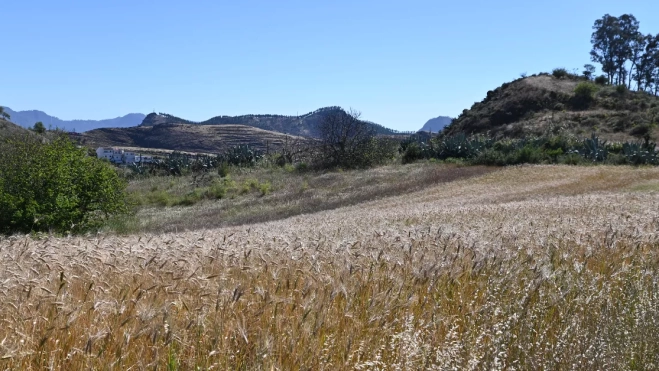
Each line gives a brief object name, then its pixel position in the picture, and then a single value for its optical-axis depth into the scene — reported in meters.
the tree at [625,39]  82.62
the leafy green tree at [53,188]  18.16
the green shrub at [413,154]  46.56
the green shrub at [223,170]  47.53
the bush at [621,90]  63.88
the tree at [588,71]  76.59
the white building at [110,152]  82.65
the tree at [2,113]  69.92
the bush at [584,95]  62.56
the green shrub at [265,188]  37.56
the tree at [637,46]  82.94
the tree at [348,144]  47.59
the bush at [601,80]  71.31
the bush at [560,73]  74.69
